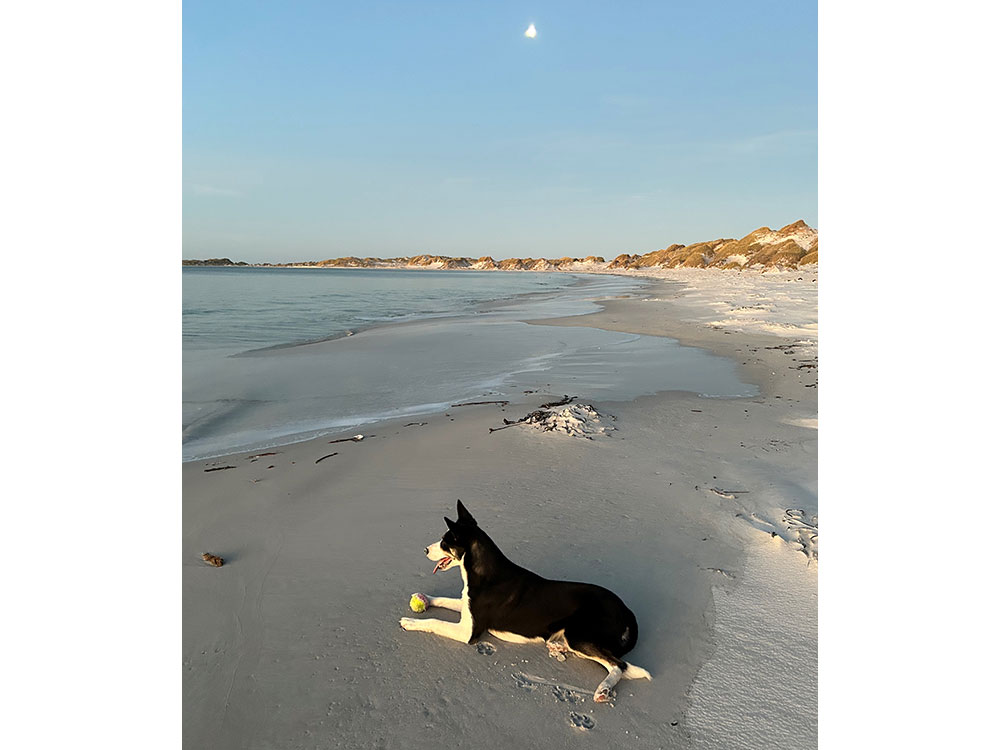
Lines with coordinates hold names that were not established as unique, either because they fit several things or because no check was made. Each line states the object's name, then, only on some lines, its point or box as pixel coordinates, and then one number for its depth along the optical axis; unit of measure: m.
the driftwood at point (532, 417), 5.89
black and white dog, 2.48
